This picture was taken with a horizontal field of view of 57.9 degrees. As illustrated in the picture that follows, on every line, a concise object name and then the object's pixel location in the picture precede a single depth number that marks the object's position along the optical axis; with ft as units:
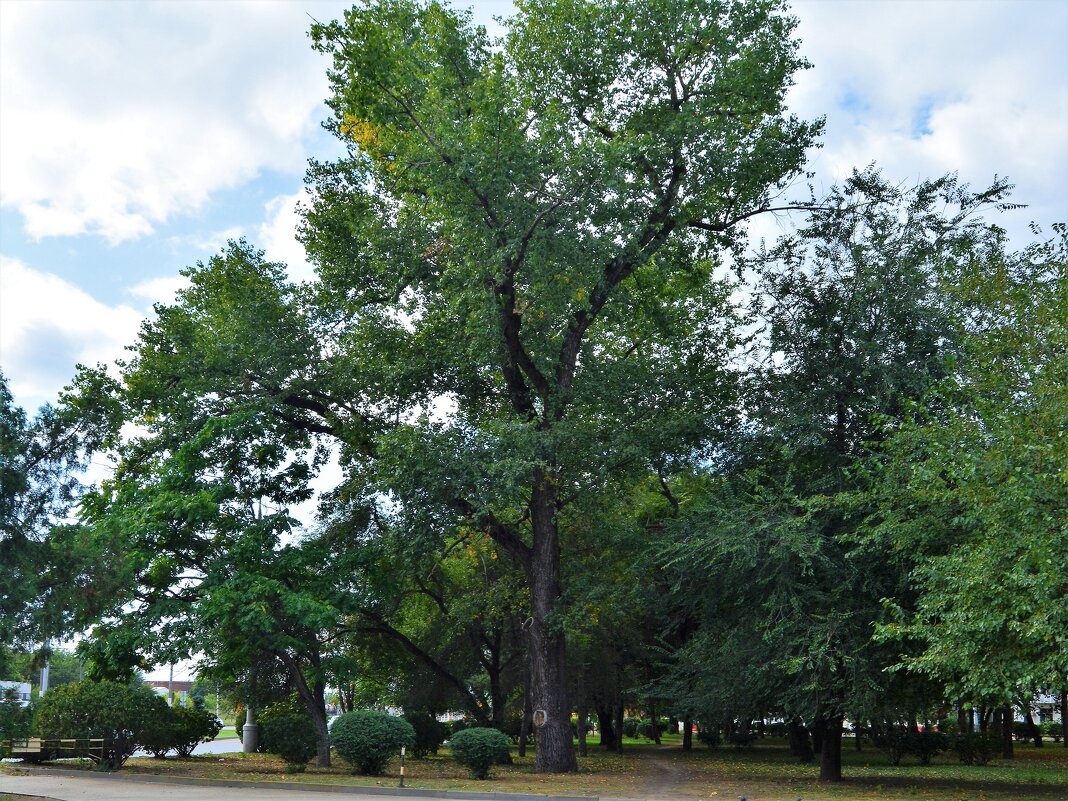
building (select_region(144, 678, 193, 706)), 419.62
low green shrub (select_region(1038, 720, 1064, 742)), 169.68
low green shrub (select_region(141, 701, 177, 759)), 72.59
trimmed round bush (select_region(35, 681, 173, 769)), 68.28
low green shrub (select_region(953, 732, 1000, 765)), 98.60
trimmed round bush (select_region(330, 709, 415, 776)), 67.31
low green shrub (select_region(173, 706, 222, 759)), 81.56
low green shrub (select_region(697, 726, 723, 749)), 120.78
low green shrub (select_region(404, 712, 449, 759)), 97.42
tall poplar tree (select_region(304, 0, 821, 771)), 63.52
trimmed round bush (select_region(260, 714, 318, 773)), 71.20
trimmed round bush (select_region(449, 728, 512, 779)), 66.74
